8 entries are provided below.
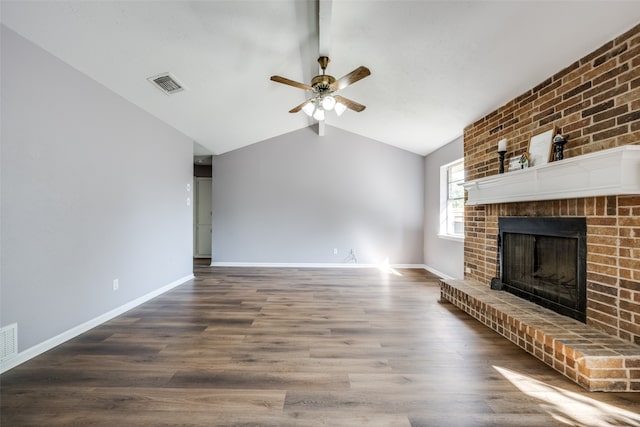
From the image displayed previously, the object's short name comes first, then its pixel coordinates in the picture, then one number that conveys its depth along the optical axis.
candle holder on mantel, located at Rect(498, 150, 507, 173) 3.12
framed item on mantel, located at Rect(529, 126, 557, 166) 2.54
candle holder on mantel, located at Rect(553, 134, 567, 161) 2.35
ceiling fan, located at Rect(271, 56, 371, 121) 2.62
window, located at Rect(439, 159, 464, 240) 4.73
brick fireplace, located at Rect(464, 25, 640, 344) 1.90
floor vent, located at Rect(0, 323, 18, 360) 1.93
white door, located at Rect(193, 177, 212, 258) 6.96
